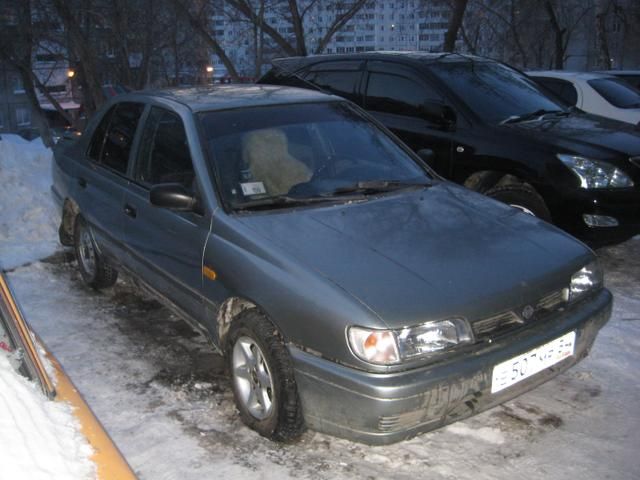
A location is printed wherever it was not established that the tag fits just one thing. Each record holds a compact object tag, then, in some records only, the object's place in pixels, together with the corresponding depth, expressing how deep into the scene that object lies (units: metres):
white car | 9.27
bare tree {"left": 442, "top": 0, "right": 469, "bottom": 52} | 12.92
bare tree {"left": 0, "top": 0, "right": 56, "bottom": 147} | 13.66
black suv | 5.23
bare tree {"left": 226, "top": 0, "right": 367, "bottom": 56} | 12.73
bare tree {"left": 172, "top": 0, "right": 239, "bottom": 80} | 12.75
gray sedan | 2.75
